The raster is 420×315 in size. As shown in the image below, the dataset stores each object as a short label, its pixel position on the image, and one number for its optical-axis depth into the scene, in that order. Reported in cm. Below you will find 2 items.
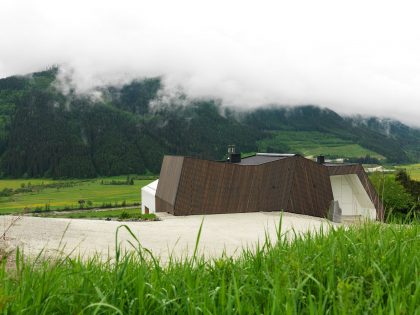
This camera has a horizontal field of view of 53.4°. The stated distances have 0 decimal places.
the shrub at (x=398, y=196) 3384
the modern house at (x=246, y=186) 1912
